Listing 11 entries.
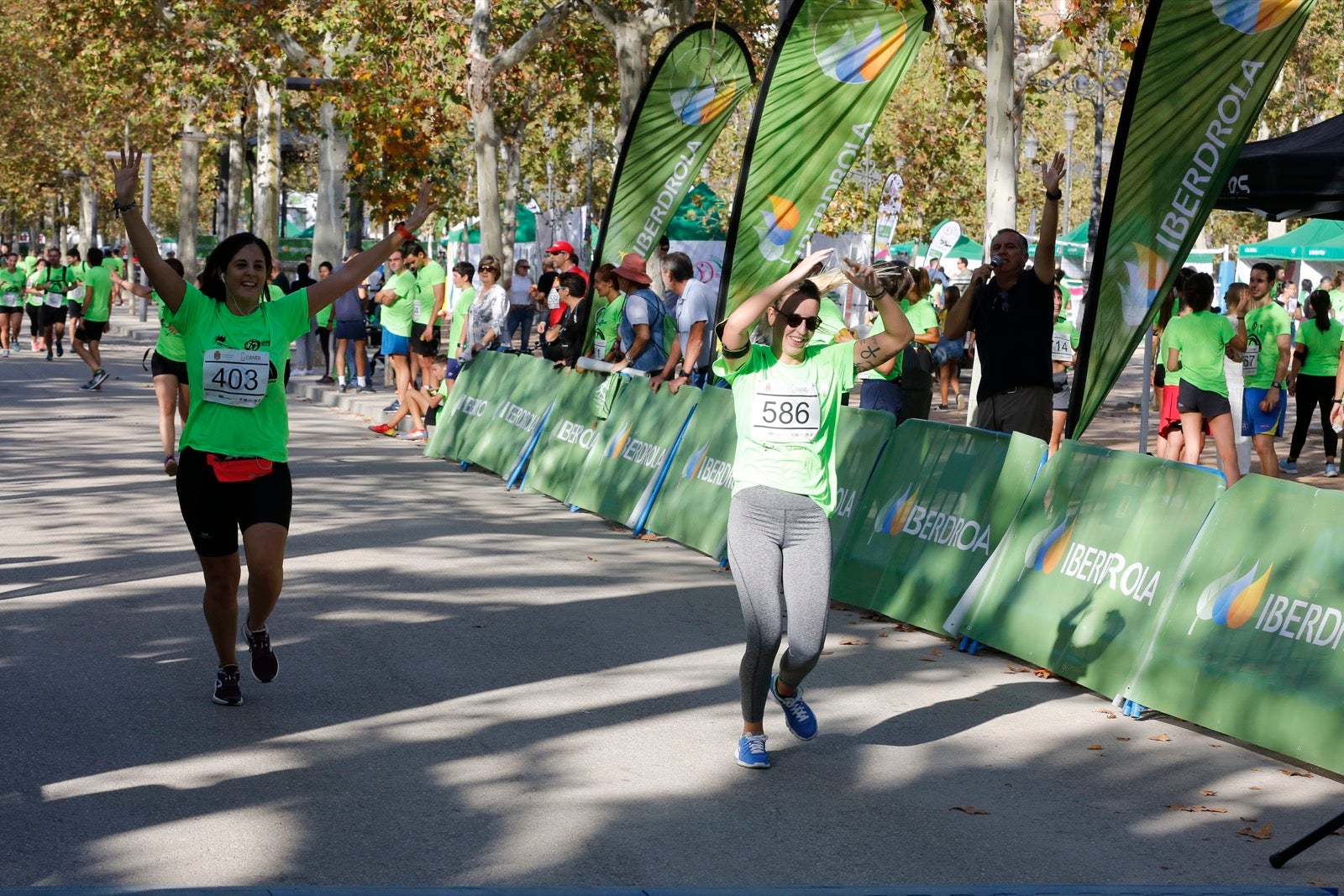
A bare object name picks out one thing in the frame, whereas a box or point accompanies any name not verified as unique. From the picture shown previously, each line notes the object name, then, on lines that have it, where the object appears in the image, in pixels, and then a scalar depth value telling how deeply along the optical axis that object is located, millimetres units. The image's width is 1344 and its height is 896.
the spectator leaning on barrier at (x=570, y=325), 14484
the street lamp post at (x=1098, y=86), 29548
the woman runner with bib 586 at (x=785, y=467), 5875
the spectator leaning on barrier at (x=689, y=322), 11820
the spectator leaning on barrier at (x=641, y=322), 12797
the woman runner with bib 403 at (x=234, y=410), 6445
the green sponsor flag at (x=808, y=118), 11914
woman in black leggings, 16297
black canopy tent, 10977
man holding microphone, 9289
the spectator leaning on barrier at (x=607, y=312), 13500
